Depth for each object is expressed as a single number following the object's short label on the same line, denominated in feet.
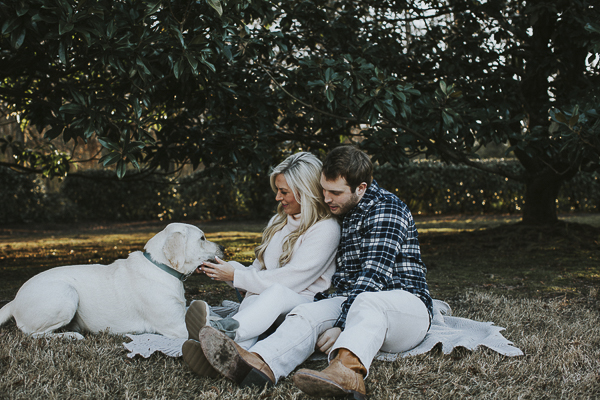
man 8.02
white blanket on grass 9.80
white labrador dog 11.19
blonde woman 10.25
